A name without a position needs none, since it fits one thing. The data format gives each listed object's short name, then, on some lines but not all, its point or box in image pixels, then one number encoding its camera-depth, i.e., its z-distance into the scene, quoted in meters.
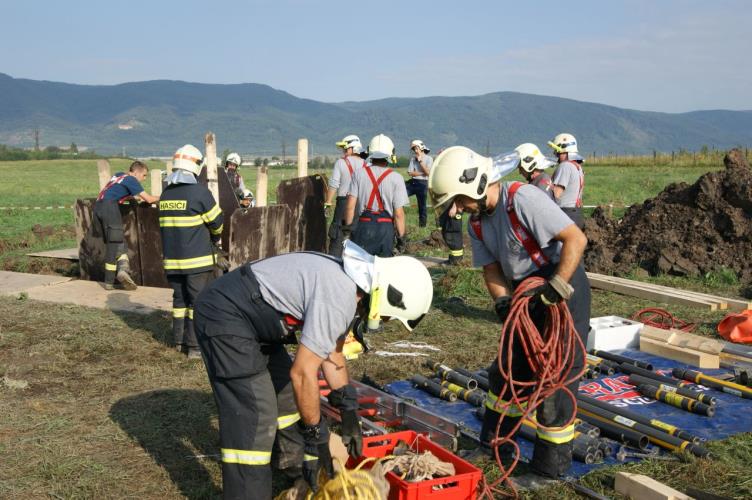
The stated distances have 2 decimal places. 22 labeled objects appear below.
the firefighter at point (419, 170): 13.84
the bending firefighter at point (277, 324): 3.61
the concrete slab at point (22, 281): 10.51
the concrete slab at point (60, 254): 12.69
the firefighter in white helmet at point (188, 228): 7.36
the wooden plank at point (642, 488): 4.15
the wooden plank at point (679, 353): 7.19
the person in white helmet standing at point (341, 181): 9.47
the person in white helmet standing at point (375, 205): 8.38
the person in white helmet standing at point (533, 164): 7.91
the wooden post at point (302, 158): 11.96
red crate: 3.73
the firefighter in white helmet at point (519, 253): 4.29
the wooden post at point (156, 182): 10.99
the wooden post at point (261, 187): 10.86
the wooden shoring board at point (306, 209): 11.20
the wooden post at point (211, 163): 9.05
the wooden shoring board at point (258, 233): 9.62
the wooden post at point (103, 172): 11.23
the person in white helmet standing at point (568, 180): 9.05
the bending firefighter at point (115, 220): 10.31
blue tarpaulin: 5.57
